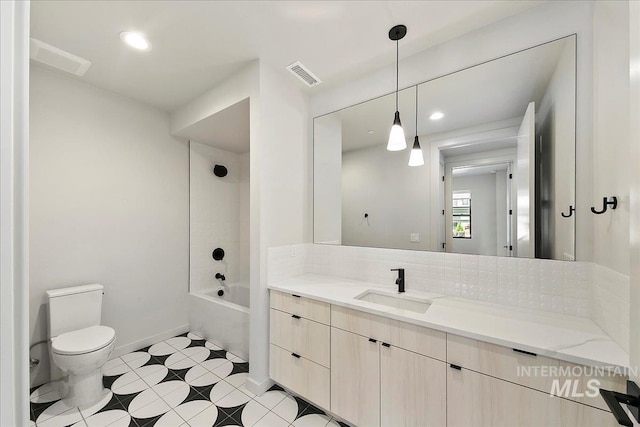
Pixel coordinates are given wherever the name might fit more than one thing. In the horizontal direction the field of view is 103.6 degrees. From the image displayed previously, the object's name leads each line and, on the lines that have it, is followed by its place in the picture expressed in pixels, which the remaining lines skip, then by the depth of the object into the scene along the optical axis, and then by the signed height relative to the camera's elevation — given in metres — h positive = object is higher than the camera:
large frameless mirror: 1.49 +0.37
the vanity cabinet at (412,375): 1.04 -0.83
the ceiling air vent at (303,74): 2.09 +1.22
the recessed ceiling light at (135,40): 1.72 +1.23
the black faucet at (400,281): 1.85 -0.49
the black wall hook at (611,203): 1.10 +0.05
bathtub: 2.46 -1.14
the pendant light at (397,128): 1.69 +0.59
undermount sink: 1.72 -0.63
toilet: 1.78 -0.95
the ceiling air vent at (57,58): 1.79 +1.19
